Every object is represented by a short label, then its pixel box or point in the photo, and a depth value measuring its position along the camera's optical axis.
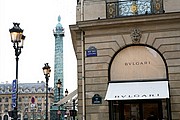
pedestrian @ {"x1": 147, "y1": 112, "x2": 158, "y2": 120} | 13.40
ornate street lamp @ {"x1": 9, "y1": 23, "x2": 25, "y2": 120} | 13.55
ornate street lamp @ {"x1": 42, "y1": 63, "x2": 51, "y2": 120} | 21.50
